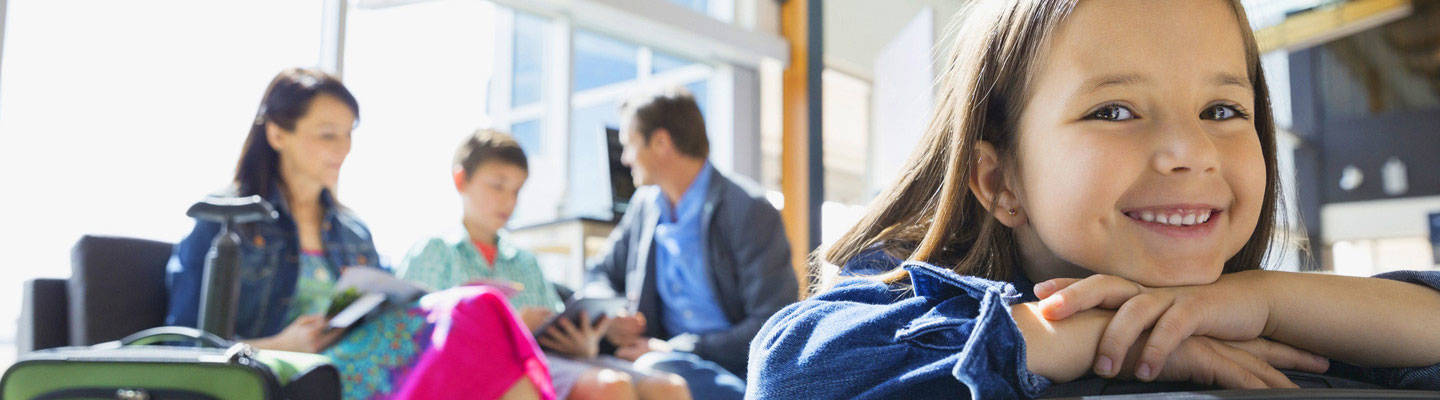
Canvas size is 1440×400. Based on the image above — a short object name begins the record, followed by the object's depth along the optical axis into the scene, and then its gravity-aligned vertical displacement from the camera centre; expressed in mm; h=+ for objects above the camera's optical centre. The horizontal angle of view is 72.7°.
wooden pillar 5176 +755
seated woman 1789 -28
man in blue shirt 2533 +33
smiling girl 544 +19
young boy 2219 +5
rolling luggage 1383 -157
